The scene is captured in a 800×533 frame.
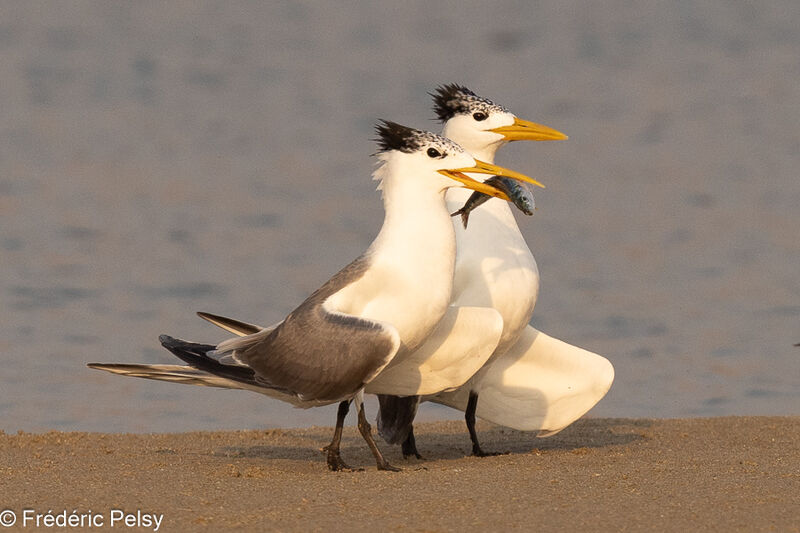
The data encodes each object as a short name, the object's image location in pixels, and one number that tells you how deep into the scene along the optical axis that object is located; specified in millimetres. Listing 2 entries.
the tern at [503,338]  15656
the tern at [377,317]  13781
